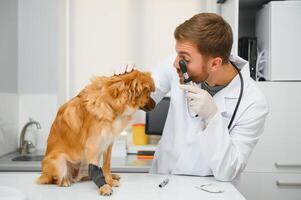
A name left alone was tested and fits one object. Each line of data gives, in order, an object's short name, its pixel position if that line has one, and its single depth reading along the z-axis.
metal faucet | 2.63
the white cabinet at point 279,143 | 2.14
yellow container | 2.74
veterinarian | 1.32
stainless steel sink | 2.49
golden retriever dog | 1.19
